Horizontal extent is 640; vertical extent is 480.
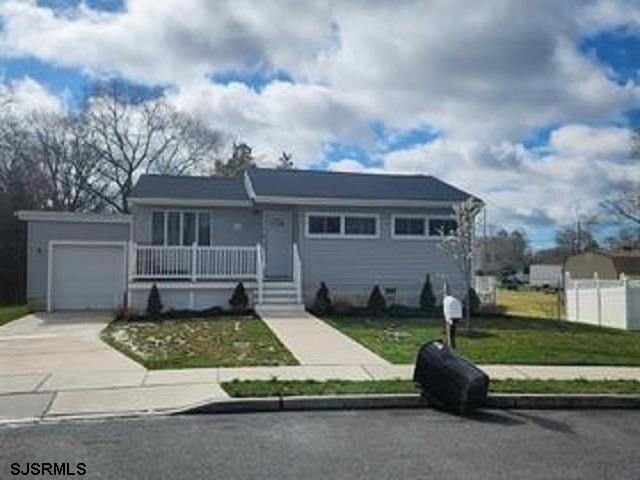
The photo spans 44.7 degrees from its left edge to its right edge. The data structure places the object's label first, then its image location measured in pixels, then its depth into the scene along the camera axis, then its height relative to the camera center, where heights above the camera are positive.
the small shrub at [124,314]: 21.45 -1.41
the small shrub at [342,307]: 23.14 -1.22
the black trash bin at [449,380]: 9.51 -1.40
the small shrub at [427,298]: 24.64 -0.97
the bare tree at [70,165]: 45.97 +5.99
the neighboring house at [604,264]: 67.75 +0.48
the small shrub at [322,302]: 22.99 -1.08
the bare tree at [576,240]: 89.75 +3.61
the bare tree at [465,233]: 19.02 +0.86
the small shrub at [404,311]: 22.70 -1.33
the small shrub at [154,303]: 22.38 -1.10
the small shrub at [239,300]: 22.97 -1.01
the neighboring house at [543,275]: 85.61 -0.69
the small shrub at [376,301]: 23.92 -1.04
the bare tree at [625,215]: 47.81 +3.37
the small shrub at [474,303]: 24.34 -1.10
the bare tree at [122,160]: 48.31 +6.75
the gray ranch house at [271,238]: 24.75 +0.91
